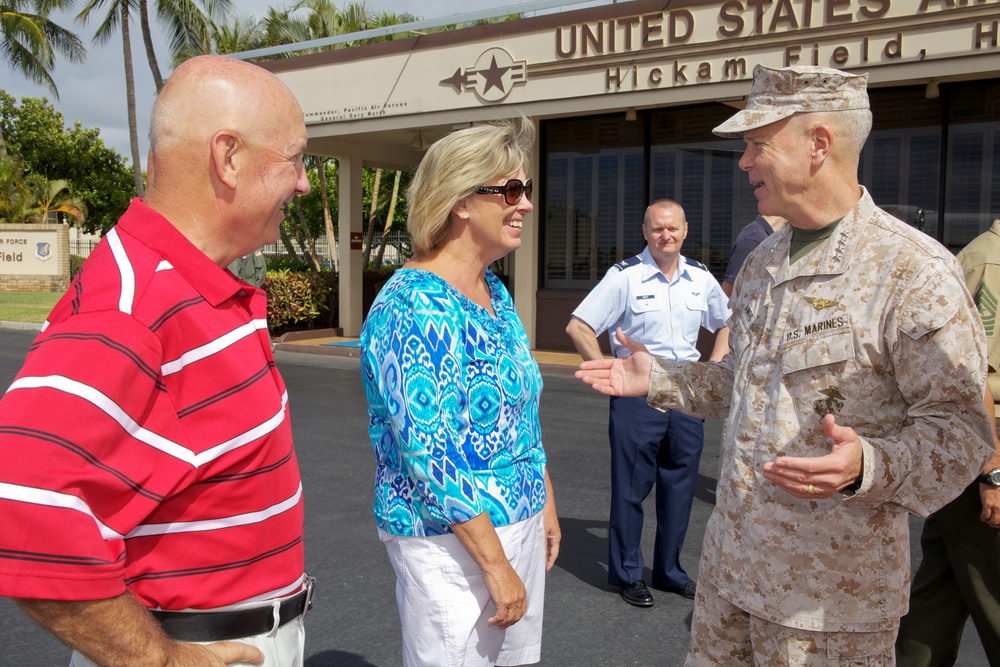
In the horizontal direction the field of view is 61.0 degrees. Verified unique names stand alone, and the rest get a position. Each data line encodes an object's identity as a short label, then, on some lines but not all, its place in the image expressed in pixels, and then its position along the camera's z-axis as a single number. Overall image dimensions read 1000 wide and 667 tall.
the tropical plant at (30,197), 32.84
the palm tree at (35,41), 34.84
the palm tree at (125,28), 26.84
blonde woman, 2.23
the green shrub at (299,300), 16.67
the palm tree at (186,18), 28.56
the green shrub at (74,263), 31.49
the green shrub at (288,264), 20.88
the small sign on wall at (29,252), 29.31
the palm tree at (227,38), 29.03
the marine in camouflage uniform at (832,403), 1.97
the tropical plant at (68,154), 41.69
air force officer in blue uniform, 4.49
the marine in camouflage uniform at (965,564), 2.91
